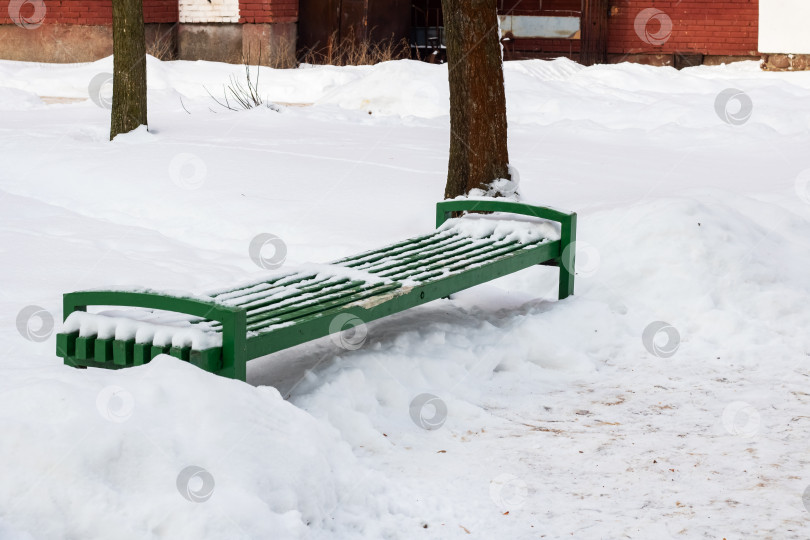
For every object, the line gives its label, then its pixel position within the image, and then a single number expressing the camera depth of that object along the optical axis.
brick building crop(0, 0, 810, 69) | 33.34
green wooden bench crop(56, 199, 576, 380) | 6.85
